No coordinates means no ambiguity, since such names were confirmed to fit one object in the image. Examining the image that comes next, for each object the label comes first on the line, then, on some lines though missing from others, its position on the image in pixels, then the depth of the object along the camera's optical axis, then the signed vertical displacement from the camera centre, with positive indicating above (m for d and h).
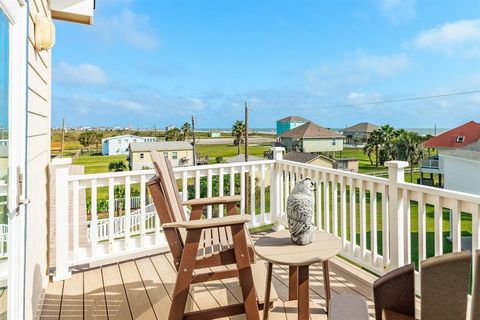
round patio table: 1.99 -0.61
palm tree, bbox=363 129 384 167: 21.83 +1.00
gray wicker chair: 0.83 -0.33
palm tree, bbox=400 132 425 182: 20.02 +0.62
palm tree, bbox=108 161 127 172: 14.39 -0.41
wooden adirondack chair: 1.99 -0.65
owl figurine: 2.17 -0.38
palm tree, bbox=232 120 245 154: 23.42 +1.74
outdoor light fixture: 2.27 +0.89
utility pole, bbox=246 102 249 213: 17.25 +1.40
